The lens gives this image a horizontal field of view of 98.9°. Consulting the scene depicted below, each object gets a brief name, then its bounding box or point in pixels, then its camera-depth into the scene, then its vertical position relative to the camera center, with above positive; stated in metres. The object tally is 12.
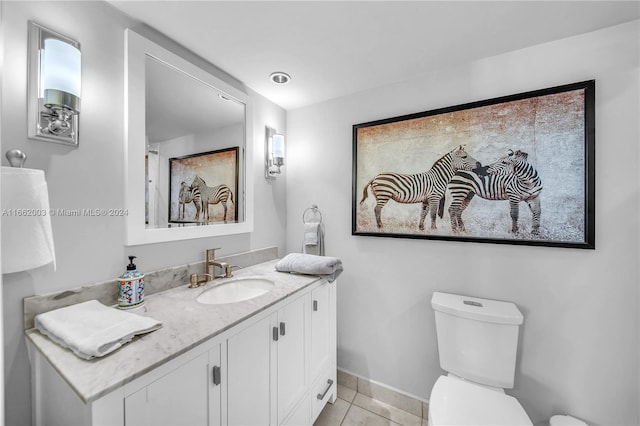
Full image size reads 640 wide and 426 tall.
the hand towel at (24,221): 0.86 -0.04
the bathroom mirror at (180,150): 1.28 +0.33
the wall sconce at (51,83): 0.97 +0.46
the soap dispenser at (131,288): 1.16 -0.34
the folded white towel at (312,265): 1.67 -0.33
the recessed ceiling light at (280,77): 1.75 +0.88
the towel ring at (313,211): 2.14 +0.01
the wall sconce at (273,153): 2.05 +0.44
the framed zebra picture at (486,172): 1.37 +0.24
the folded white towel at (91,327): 0.81 -0.38
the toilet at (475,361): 1.20 -0.78
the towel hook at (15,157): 0.93 +0.18
